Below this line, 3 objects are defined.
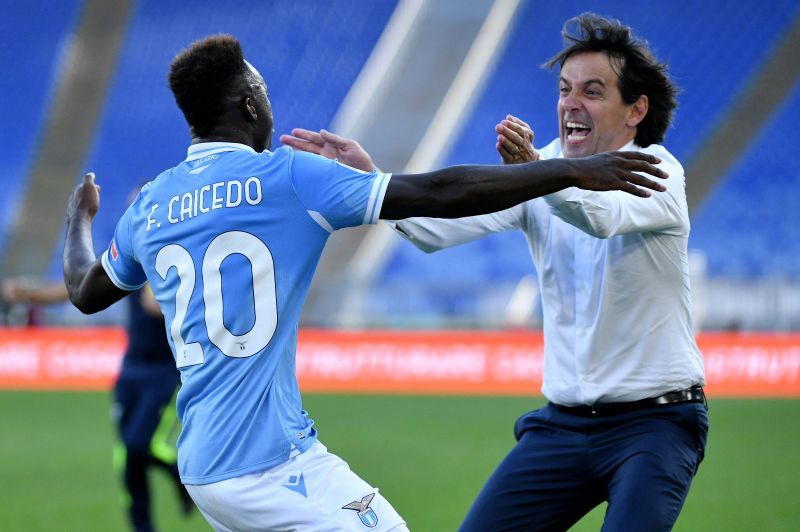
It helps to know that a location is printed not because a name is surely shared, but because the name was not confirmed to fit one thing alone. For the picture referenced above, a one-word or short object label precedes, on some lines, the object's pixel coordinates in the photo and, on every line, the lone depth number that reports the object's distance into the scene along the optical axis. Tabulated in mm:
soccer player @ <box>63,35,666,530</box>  6527
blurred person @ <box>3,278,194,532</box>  13937
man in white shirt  7684
